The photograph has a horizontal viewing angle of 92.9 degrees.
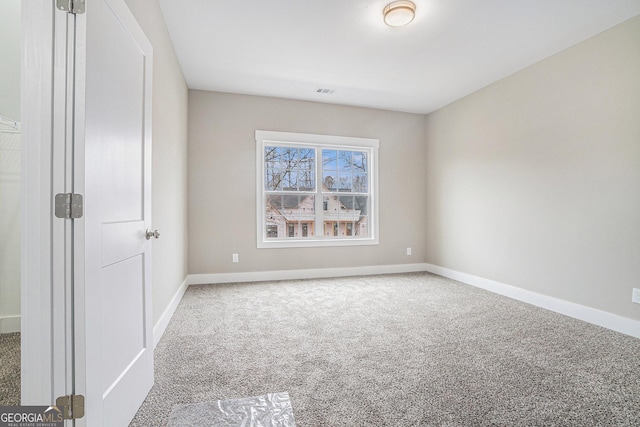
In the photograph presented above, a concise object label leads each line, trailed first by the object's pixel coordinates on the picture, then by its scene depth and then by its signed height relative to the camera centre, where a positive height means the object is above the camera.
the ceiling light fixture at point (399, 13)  2.34 +1.59
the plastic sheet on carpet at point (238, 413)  1.42 -0.96
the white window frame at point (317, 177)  4.31 +0.58
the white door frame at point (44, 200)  1.07 +0.06
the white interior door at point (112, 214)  1.13 +0.01
